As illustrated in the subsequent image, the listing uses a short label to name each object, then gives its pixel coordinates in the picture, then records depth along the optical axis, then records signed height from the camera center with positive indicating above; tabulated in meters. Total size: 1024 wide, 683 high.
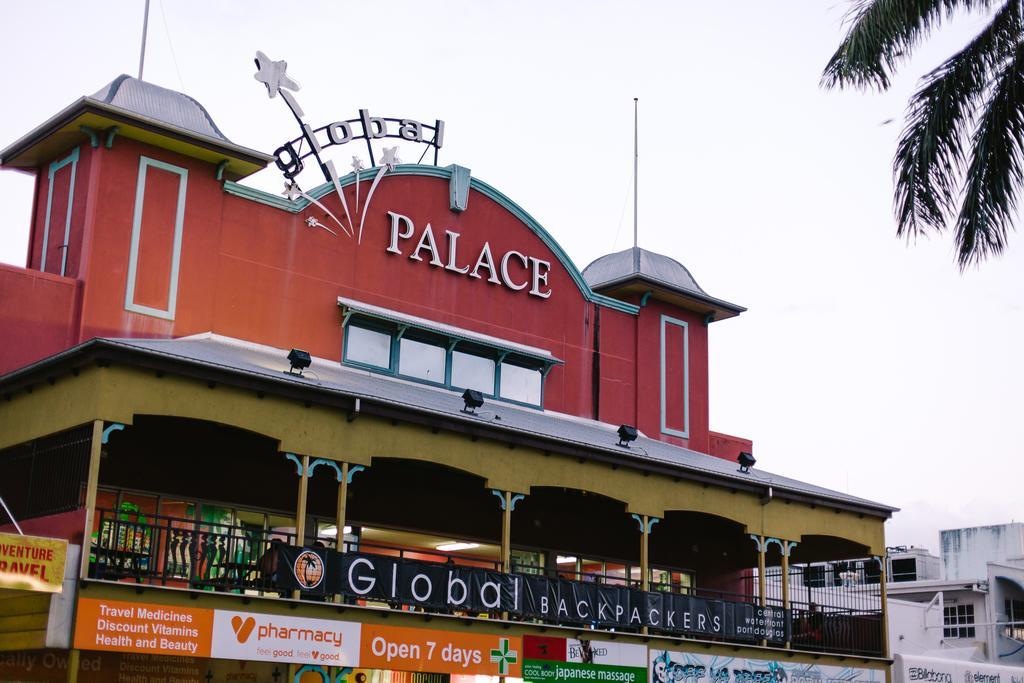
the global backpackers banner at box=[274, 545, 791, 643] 23.19 +1.57
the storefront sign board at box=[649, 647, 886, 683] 28.38 +0.30
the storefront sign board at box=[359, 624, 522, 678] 23.77 +0.44
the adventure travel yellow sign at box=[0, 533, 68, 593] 19.39 +1.47
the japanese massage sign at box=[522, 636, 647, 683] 26.14 +0.37
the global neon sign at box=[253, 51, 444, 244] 29.42 +11.72
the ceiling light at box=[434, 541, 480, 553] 30.42 +2.94
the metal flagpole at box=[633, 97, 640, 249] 38.78 +15.35
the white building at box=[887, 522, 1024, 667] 52.97 +3.67
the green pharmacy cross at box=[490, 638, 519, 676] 25.55 +0.39
